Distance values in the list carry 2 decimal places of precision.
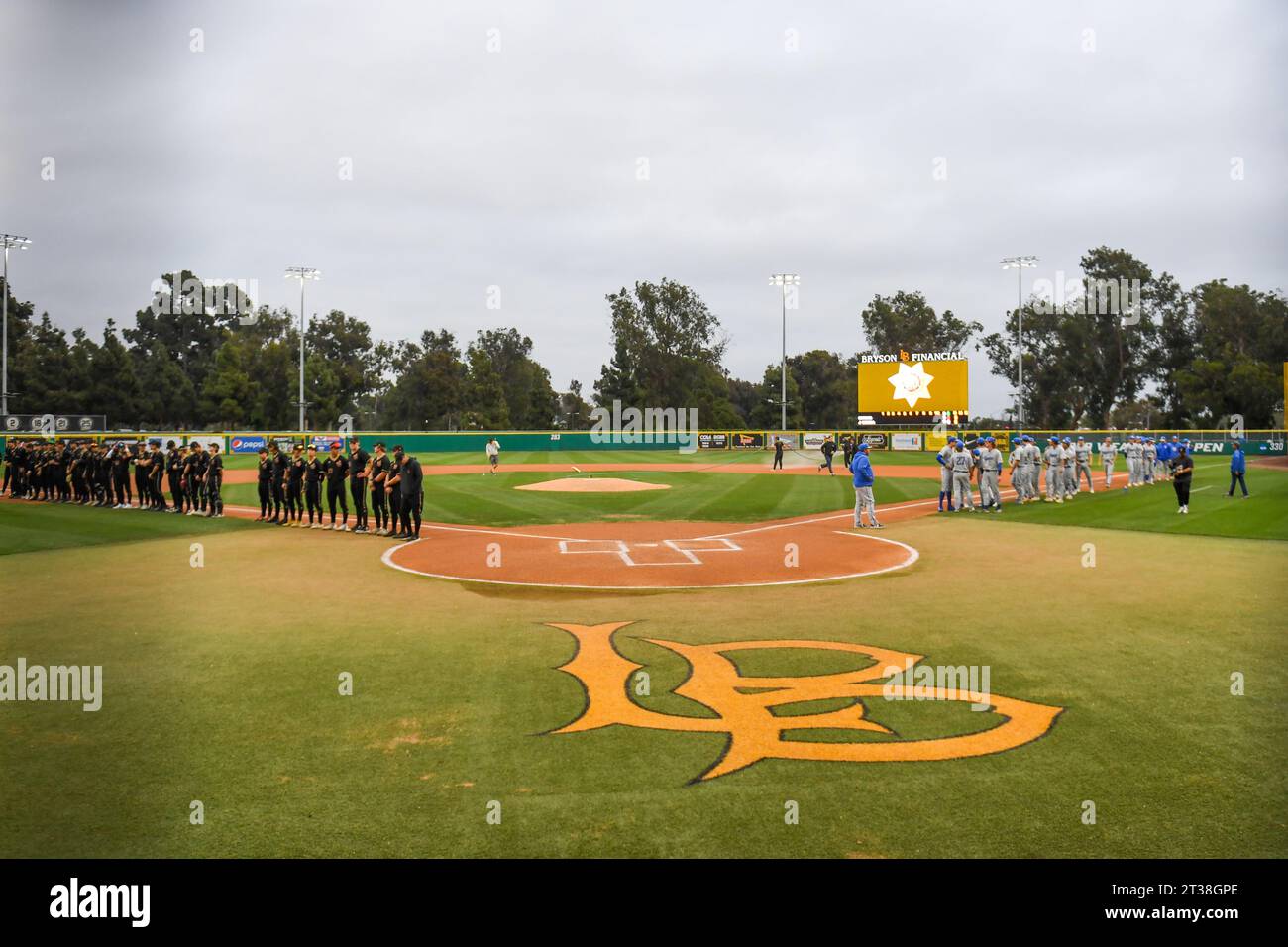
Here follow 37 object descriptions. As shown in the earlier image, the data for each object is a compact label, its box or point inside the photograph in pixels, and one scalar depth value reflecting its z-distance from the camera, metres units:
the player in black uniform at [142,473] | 24.86
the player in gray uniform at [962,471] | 24.36
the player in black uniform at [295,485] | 21.31
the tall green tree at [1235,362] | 69.19
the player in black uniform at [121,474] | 25.38
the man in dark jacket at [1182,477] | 22.55
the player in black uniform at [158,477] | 24.59
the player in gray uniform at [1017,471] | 26.44
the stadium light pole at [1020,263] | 64.19
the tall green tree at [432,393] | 85.44
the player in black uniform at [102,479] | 25.97
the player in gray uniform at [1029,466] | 26.36
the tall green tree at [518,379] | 93.25
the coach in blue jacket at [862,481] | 20.72
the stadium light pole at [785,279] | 66.50
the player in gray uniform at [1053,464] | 26.94
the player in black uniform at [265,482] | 22.34
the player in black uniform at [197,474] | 23.28
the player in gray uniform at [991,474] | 24.50
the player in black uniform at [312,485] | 20.94
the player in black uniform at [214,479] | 23.06
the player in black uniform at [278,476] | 22.19
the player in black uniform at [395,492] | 19.25
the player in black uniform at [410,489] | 18.75
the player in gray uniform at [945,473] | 24.30
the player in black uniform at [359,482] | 20.00
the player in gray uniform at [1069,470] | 27.17
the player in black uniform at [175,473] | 23.72
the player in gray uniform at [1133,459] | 31.14
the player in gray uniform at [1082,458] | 29.37
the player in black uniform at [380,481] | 19.70
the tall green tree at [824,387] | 98.50
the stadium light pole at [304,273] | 60.47
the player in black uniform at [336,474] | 20.44
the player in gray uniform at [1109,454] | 33.32
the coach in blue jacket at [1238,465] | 26.33
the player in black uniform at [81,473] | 26.61
